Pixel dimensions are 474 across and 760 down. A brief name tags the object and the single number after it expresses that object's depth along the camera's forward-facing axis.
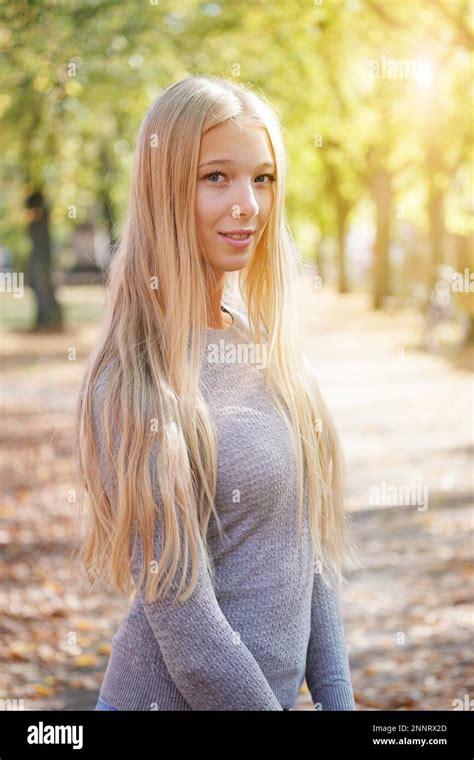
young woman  2.02
